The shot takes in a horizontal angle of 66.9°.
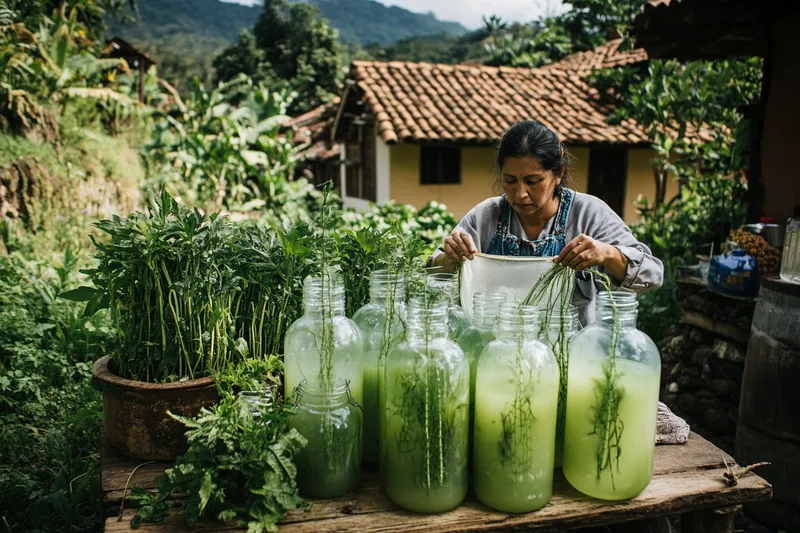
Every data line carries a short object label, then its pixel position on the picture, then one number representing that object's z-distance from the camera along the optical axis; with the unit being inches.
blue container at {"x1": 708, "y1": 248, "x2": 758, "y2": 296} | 157.4
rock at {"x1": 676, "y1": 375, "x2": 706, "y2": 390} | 177.8
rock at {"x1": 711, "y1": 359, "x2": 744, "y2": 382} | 164.6
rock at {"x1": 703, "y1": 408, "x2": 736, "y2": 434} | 166.4
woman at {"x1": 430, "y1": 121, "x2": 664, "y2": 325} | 74.1
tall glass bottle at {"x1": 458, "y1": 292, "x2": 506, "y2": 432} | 55.8
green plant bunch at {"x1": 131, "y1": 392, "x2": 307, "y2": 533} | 48.2
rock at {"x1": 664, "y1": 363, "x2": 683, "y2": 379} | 184.1
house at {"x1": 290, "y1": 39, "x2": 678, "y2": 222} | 433.7
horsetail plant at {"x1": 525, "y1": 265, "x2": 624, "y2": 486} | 50.6
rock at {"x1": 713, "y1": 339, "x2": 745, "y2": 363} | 163.9
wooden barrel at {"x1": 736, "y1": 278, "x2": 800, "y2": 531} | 107.3
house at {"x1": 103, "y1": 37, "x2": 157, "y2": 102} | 485.5
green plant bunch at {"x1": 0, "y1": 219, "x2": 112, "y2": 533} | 89.0
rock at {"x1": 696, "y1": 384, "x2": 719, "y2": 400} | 172.2
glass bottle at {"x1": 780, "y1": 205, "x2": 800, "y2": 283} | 128.6
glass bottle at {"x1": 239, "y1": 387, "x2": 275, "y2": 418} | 51.8
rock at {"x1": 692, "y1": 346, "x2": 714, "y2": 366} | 175.8
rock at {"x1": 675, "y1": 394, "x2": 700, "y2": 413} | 174.1
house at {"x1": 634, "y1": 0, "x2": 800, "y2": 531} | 109.2
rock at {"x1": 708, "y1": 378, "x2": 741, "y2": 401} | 165.0
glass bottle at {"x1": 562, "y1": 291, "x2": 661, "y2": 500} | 50.8
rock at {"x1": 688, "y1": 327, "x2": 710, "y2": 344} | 179.8
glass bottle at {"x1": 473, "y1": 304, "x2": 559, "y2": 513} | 49.5
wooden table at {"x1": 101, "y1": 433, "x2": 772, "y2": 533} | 49.9
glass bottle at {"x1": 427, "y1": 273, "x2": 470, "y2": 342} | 60.1
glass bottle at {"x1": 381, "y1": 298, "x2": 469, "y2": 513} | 49.2
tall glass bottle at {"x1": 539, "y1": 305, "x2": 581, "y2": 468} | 55.1
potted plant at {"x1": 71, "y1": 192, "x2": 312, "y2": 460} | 58.8
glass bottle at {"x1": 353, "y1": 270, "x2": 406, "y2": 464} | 57.7
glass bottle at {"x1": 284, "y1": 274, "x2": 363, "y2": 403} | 52.9
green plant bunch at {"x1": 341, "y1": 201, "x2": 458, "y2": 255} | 277.0
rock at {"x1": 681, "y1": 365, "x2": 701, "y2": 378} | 179.0
